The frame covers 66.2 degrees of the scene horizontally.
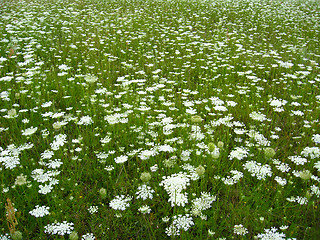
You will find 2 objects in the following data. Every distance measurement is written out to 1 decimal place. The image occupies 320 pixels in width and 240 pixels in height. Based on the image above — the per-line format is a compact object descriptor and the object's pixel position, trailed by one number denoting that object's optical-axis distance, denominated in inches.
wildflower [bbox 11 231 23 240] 68.7
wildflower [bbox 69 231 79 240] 68.4
